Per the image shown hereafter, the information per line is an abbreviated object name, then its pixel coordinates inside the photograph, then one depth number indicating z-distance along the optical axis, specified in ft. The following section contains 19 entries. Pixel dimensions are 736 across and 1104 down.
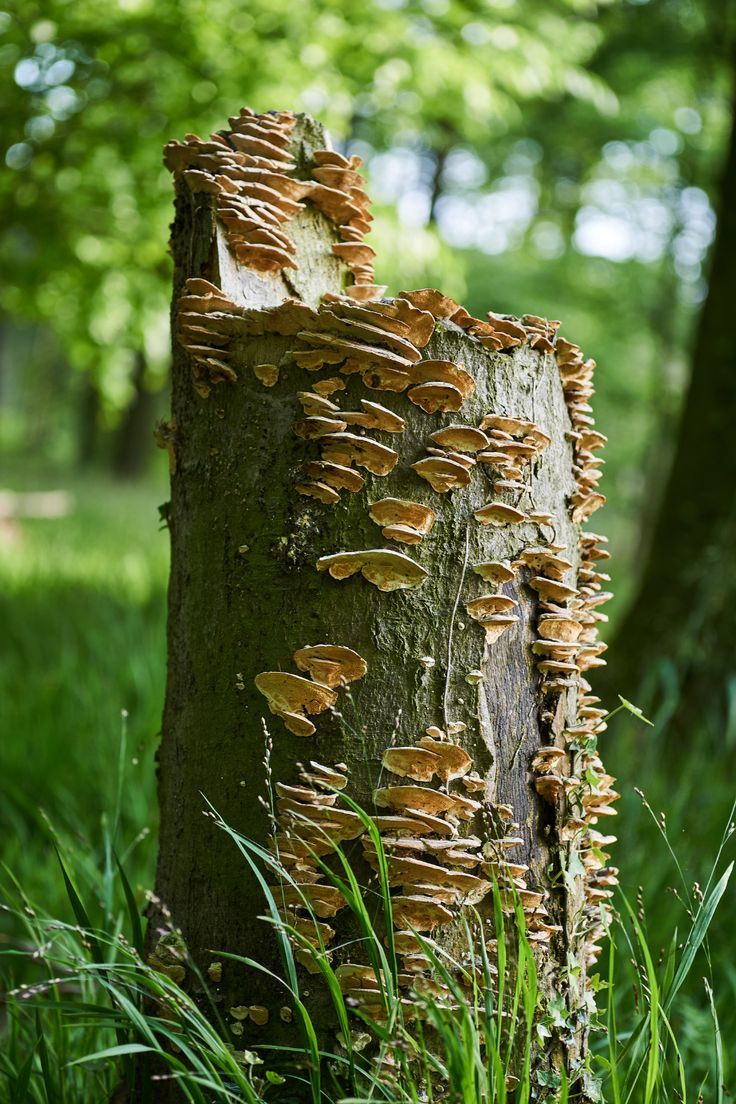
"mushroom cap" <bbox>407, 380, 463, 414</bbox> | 4.06
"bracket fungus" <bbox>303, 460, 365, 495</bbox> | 4.01
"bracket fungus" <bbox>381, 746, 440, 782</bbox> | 3.95
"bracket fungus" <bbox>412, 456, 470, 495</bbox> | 4.03
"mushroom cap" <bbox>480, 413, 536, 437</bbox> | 4.18
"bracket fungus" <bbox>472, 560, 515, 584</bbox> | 4.11
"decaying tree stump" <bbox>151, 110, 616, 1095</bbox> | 4.00
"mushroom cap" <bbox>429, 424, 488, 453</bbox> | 4.09
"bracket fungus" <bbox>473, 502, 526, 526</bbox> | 4.16
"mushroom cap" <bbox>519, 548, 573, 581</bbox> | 4.26
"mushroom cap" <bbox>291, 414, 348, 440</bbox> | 4.01
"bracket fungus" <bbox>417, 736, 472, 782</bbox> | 3.95
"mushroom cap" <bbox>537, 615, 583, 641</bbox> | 4.30
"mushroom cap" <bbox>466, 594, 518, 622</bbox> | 4.11
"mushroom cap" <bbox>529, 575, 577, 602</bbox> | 4.27
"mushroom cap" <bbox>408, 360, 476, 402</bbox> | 4.05
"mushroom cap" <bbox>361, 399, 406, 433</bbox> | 3.98
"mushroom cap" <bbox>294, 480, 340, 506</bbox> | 4.03
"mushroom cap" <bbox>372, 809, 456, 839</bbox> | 3.81
